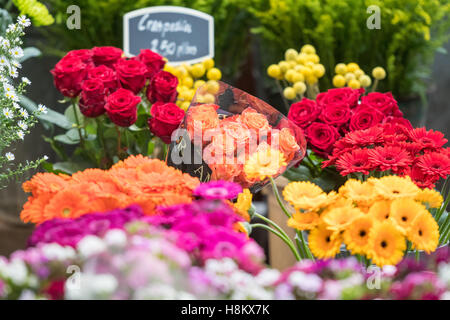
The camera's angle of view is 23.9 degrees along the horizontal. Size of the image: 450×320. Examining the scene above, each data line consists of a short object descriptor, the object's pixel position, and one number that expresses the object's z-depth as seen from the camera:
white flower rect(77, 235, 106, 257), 1.19
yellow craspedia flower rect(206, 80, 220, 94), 1.82
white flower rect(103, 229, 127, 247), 1.21
